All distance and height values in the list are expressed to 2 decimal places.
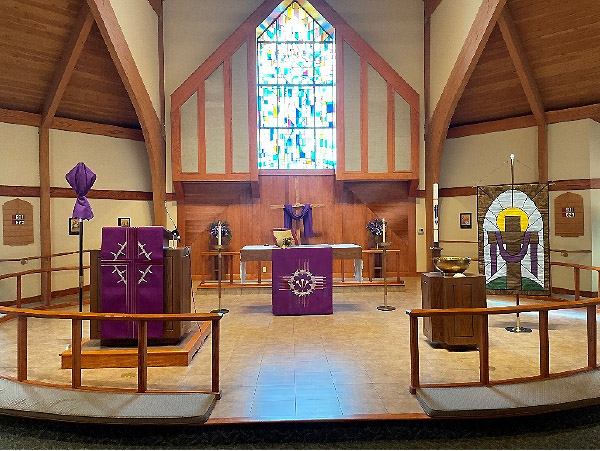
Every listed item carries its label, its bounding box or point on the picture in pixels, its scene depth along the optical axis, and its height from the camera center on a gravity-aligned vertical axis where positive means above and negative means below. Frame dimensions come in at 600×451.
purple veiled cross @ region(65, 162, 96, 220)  5.97 +0.58
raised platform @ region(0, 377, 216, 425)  3.50 -1.33
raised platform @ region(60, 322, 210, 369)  5.00 -1.32
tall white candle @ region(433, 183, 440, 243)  5.93 +0.21
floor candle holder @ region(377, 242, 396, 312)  8.13 -1.32
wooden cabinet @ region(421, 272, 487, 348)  5.51 -0.82
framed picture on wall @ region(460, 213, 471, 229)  11.47 +0.21
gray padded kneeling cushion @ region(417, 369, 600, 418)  3.57 -1.31
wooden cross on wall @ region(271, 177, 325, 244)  10.98 +0.56
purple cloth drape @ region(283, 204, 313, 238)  11.15 +0.30
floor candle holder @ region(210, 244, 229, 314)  7.82 -1.33
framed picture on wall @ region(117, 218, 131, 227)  10.72 +0.22
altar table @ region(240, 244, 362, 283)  7.98 -0.37
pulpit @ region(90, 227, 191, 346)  5.16 -0.52
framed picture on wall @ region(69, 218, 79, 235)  10.18 +0.08
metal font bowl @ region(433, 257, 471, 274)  5.61 -0.41
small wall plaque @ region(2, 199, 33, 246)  9.02 +0.17
